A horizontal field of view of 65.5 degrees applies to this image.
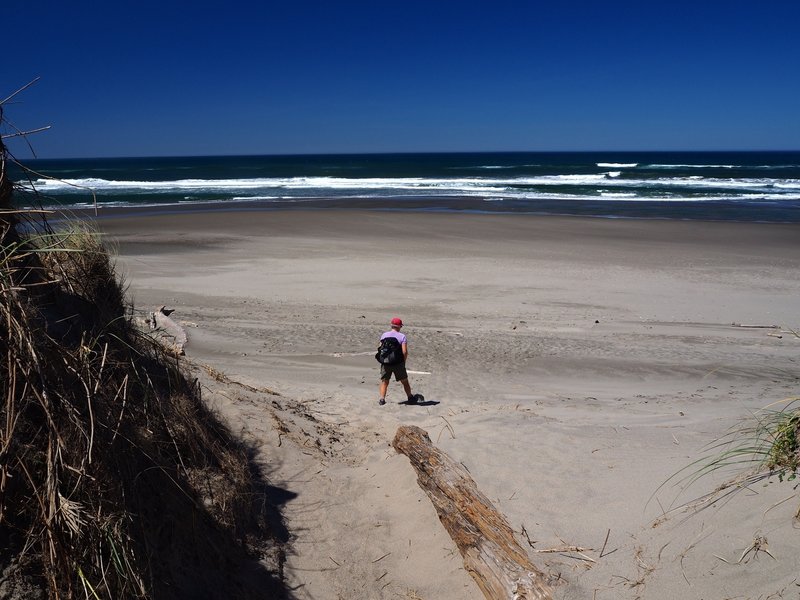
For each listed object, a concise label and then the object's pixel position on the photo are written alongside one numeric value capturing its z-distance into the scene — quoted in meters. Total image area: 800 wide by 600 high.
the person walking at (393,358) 8.20
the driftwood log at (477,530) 3.82
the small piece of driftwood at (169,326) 9.69
